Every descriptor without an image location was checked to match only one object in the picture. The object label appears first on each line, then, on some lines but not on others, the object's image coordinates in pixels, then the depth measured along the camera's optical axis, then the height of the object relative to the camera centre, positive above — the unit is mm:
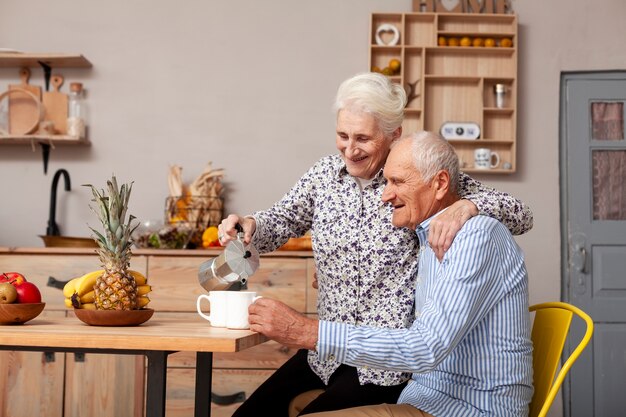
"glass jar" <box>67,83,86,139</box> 4039 +656
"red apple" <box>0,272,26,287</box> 1847 -117
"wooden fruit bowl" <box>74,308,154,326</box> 1757 -194
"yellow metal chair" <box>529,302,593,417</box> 1750 -246
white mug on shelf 4043 +442
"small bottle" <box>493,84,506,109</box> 4090 +796
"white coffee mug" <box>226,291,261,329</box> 1703 -163
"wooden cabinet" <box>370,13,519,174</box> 4094 +939
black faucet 4051 +139
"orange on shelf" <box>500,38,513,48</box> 4094 +1069
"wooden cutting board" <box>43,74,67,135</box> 4141 +684
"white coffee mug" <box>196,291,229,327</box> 1743 -168
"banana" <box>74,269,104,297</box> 1824 -123
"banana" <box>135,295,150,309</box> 1854 -166
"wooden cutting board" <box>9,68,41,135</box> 4094 +641
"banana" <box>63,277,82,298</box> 1854 -138
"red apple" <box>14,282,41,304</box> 1801 -148
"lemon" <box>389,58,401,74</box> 4074 +931
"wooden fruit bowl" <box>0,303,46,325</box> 1737 -188
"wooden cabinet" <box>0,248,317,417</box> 3439 -596
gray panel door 4066 +79
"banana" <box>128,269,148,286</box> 1940 -116
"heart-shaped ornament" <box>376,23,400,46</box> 4129 +1114
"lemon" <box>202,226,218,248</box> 3660 -8
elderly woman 1985 +2
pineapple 1766 -54
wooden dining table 1522 -221
